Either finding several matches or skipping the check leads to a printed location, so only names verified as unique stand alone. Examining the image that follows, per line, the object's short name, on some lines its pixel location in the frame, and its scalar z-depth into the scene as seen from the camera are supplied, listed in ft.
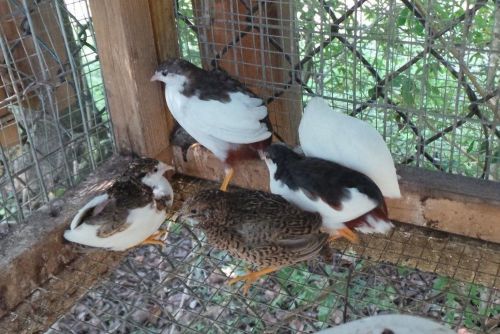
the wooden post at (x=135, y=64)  1.37
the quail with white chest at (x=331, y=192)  1.19
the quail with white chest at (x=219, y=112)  1.47
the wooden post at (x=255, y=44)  1.44
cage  1.22
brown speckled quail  1.19
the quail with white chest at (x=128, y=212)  1.25
